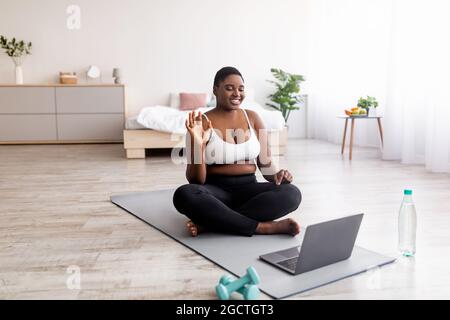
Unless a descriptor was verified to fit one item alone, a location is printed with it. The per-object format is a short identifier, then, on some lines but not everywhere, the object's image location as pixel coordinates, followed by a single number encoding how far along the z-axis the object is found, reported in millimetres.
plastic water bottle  2123
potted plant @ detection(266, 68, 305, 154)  6410
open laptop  1838
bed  5007
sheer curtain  4074
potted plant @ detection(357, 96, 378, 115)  4863
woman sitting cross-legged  2312
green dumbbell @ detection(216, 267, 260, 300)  1664
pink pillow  6384
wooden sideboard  6242
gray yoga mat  1809
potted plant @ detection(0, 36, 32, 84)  6371
